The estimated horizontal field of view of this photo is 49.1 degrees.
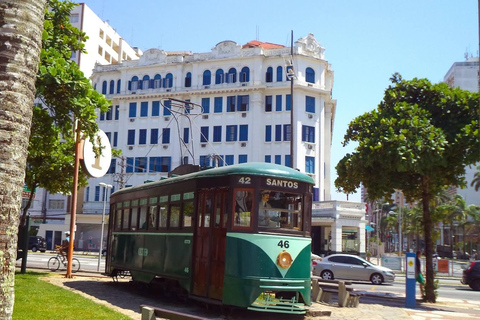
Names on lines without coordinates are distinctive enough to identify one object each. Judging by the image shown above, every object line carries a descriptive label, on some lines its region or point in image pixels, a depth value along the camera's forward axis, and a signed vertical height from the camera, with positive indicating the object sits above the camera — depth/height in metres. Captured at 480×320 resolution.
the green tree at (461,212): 74.19 +4.00
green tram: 10.64 -0.07
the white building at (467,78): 87.25 +27.10
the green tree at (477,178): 70.06 +8.44
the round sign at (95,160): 16.94 +2.25
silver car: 26.16 -1.65
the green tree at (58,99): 12.07 +3.09
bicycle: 22.83 -1.50
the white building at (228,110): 49.56 +11.95
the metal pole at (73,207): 18.53 +0.76
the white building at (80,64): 59.59 +19.84
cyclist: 22.81 -0.95
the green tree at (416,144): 15.69 +2.87
